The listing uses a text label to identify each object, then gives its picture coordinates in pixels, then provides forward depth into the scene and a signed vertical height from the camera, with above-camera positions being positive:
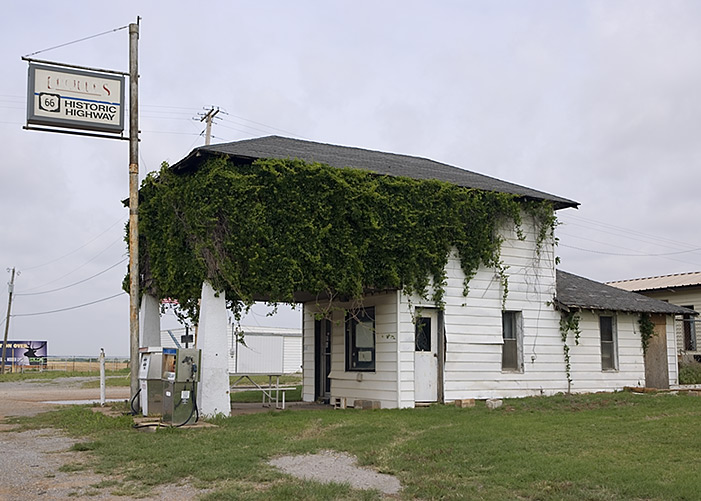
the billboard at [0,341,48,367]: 59.09 -2.24
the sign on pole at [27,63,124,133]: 14.93 +4.80
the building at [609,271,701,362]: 29.03 +0.89
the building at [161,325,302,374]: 17.22 -0.77
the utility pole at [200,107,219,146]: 31.78 +8.98
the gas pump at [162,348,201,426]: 12.70 -1.09
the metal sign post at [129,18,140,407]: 15.34 +2.36
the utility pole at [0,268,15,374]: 48.37 +1.10
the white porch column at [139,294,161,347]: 17.95 +0.06
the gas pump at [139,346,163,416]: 13.80 -1.10
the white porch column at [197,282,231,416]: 13.90 -0.63
